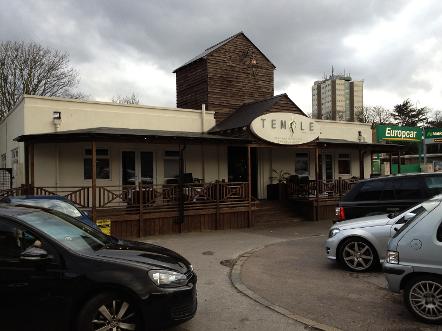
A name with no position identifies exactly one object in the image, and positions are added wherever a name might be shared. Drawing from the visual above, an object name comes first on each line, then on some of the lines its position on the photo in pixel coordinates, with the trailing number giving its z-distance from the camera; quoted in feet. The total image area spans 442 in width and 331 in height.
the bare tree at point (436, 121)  189.84
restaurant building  49.19
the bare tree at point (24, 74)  113.70
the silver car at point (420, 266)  18.00
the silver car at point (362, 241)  27.20
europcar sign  84.23
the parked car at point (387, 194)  33.53
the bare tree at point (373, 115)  208.08
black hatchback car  15.20
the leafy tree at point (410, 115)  203.41
